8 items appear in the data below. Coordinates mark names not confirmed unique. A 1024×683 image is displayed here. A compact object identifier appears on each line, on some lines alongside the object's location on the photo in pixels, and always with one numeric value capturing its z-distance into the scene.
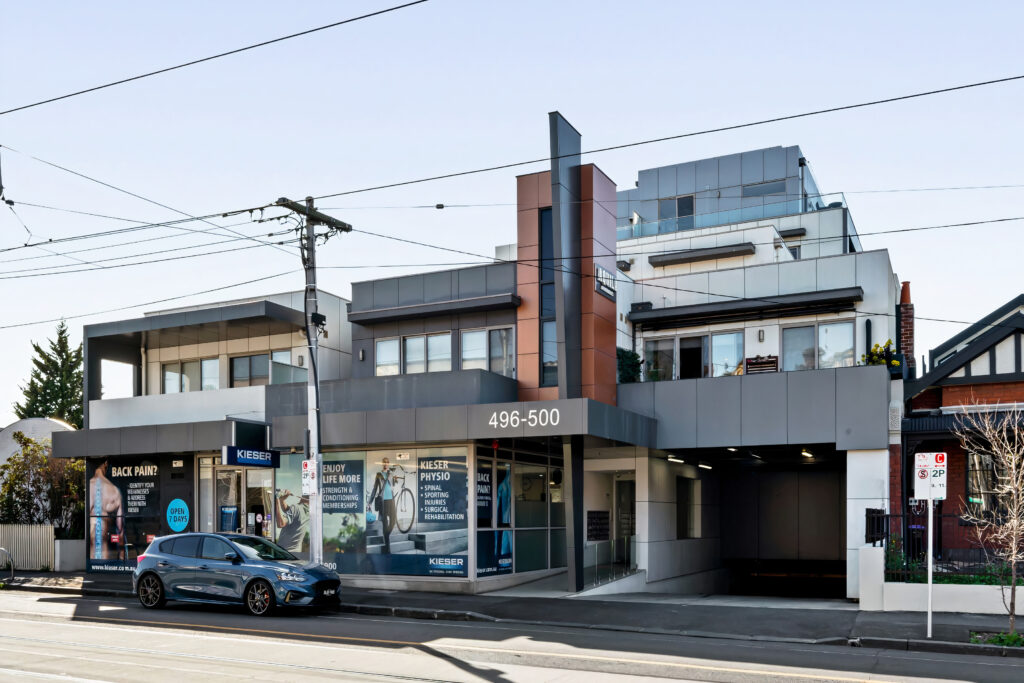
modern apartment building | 22.66
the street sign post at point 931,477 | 15.96
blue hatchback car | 18.44
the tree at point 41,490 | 30.50
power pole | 21.27
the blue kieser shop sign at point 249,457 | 22.94
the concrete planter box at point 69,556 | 29.17
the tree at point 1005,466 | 15.73
